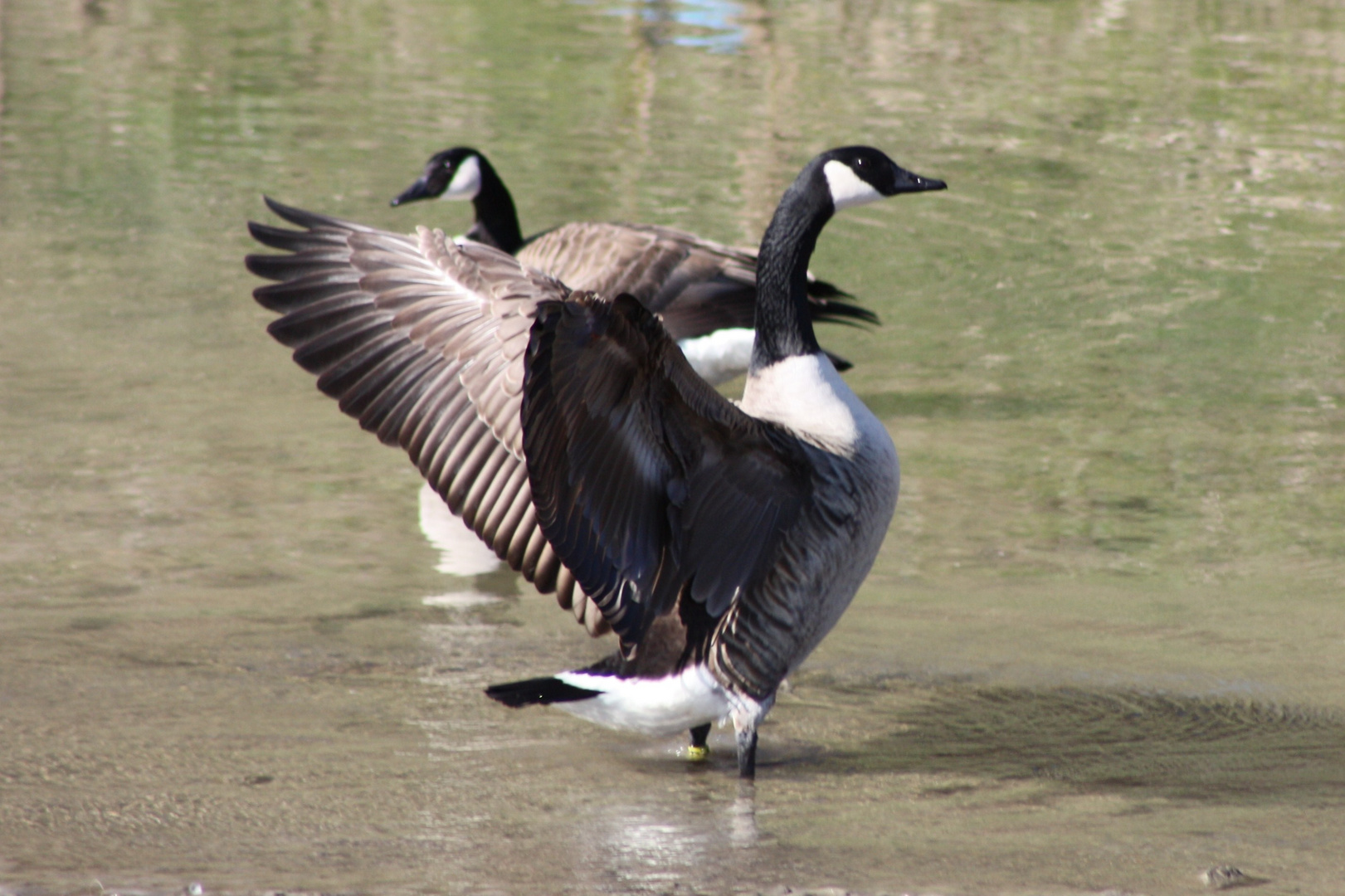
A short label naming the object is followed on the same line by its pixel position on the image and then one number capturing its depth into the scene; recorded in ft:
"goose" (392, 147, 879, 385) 47.24
